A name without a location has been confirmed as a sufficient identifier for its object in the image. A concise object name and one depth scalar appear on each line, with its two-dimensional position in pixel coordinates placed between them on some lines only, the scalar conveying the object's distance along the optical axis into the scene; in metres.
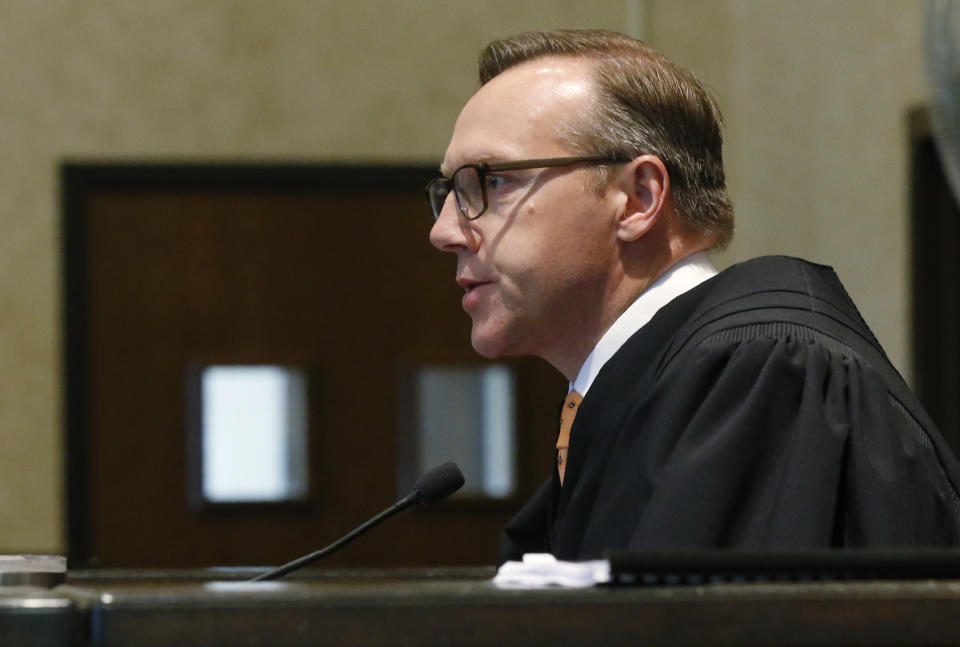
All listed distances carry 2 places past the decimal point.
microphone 3.89
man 3.82
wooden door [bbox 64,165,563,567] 6.20
